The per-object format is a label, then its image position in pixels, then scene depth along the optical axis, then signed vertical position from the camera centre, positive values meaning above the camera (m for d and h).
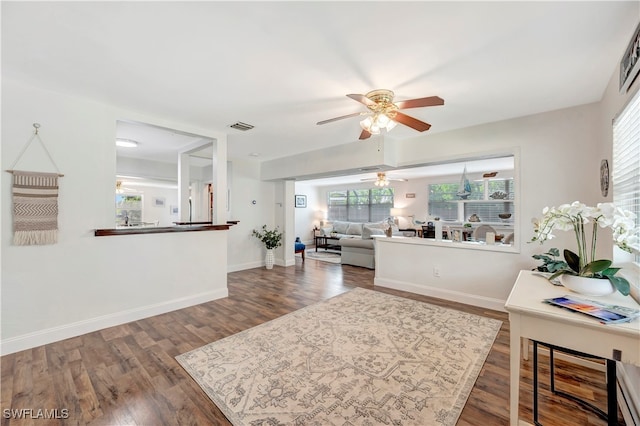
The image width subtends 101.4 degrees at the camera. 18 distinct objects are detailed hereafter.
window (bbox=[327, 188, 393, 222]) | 9.66 +0.26
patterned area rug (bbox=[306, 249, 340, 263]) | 7.03 -1.30
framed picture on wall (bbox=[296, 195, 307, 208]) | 9.78 +0.38
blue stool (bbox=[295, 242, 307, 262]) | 6.79 -0.95
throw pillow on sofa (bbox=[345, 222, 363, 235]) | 8.81 -0.61
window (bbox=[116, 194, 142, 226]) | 8.73 +0.15
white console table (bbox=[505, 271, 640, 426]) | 1.11 -0.55
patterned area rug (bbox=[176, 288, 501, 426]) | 1.67 -1.27
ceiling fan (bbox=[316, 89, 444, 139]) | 2.36 +0.91
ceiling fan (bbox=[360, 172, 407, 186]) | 7.01 +0.85
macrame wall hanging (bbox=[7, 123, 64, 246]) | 2.40 +0.06
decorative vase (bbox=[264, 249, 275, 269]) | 5.89 -1.10
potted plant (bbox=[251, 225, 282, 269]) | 5.88 -0.67
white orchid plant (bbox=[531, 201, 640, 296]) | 1.32 -0.10
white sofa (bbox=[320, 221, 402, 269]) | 5.88 -0.91
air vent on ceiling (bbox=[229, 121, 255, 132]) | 3.48 +1.16
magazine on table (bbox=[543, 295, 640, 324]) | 1.16 -0.47
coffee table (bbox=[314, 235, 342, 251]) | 8.67 -1.05
